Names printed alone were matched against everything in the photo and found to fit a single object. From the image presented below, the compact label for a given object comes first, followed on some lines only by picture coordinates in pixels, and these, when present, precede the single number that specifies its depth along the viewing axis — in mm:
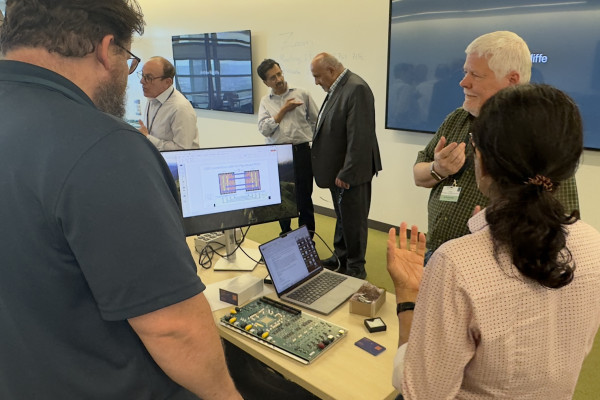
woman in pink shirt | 727
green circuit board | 1187
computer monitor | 1502
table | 1058
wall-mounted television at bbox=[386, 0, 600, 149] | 2652
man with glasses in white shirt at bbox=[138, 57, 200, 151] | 2936
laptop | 1426
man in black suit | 2885
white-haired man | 1516
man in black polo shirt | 659
